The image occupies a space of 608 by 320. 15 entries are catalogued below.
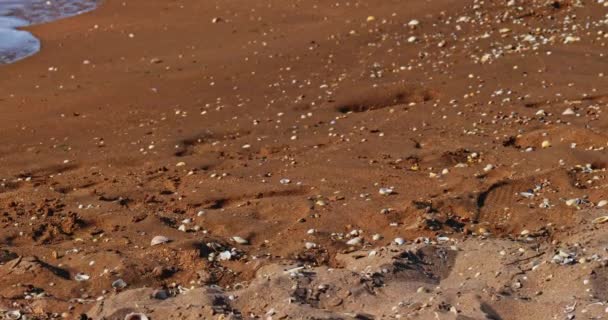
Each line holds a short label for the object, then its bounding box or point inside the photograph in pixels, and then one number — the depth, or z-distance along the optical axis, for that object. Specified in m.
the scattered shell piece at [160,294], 9.91
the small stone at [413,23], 19.77
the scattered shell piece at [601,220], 10.89
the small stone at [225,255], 10.78
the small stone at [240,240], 11.29
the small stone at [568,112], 14.37
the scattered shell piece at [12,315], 9.56
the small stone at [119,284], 10.29
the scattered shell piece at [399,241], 10.93
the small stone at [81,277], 10.48
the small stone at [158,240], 11.23
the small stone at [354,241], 11.15
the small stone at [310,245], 11.09
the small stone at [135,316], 9.30
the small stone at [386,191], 12.37
